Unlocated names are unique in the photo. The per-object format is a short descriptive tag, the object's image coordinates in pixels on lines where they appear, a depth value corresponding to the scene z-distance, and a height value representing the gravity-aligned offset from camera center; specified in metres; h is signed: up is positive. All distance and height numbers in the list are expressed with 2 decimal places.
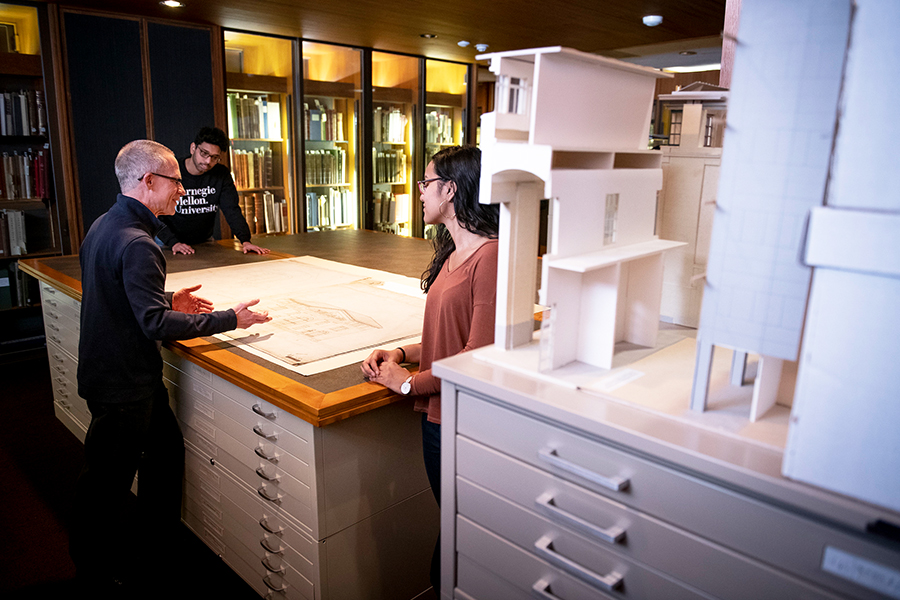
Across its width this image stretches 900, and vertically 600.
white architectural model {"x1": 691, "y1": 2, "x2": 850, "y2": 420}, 0.85 -0.01
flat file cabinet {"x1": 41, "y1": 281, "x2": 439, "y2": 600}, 1.68 -0.99
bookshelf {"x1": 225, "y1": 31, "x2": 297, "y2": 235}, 5.39 +0.33
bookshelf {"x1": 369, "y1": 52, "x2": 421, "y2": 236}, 6.33 +0.36
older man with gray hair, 1.90 -0.56
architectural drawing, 1.94 -0.55
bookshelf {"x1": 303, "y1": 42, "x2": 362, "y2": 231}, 5.86 +0.31
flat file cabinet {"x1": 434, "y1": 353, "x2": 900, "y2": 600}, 0.81 -0.51
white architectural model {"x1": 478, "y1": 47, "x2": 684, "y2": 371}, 1.12 -0.05
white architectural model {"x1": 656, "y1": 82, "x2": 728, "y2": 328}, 1.48 -0.03
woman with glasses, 1.56 -0.31
